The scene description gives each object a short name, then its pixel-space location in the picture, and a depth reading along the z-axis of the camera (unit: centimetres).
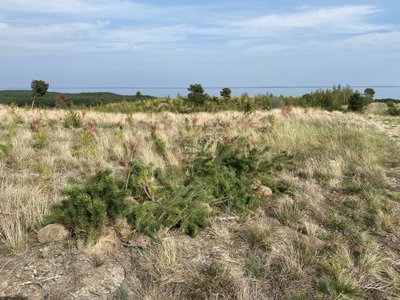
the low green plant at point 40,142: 649
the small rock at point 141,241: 318
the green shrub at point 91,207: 303
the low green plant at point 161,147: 622
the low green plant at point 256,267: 283
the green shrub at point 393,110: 1433
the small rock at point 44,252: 298
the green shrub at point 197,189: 335
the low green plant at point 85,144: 588
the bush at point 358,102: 1496
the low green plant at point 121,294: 255
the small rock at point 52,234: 313
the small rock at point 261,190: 423
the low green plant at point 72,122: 881
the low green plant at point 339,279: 259
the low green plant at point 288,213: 370
